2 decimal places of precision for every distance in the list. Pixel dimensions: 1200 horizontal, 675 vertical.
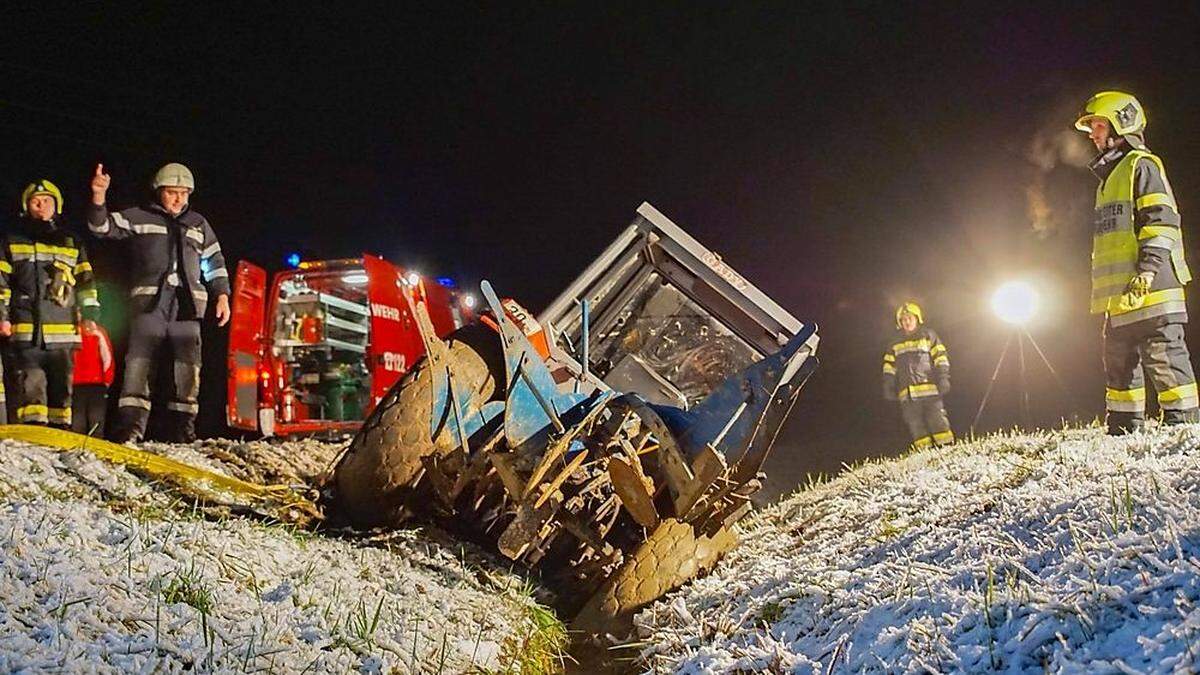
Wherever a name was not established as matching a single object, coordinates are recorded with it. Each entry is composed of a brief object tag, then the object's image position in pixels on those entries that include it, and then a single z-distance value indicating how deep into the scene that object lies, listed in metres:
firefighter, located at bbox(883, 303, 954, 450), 8.65
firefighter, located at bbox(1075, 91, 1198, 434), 3.99
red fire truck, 7.82
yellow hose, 3.77
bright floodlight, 13.32
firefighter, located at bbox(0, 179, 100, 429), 5.60
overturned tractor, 3.16
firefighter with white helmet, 5.55
